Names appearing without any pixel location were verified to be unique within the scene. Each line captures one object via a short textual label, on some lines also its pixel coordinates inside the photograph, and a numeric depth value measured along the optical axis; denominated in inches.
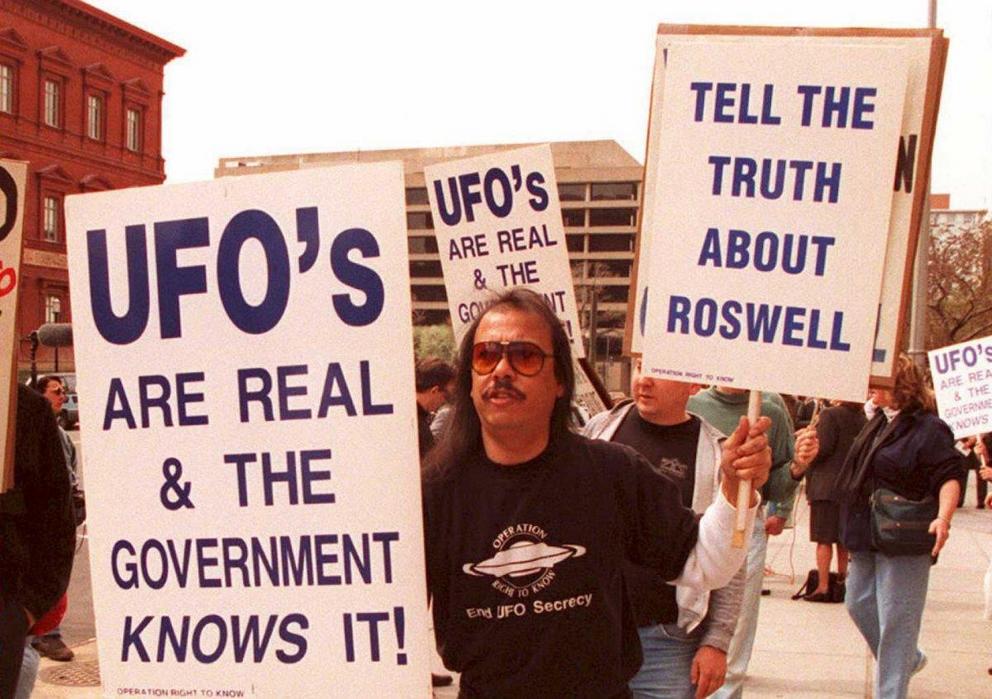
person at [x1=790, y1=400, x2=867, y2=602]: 394.6
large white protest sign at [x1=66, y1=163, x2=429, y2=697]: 109.3
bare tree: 1263.5
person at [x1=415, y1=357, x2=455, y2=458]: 318.0
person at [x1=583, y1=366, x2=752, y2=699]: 156.8
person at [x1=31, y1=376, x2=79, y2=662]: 306.5
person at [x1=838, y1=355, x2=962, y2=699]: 235.1
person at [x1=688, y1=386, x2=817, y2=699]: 240.8
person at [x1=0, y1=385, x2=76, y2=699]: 145.8
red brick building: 2021.4
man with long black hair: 109.9
